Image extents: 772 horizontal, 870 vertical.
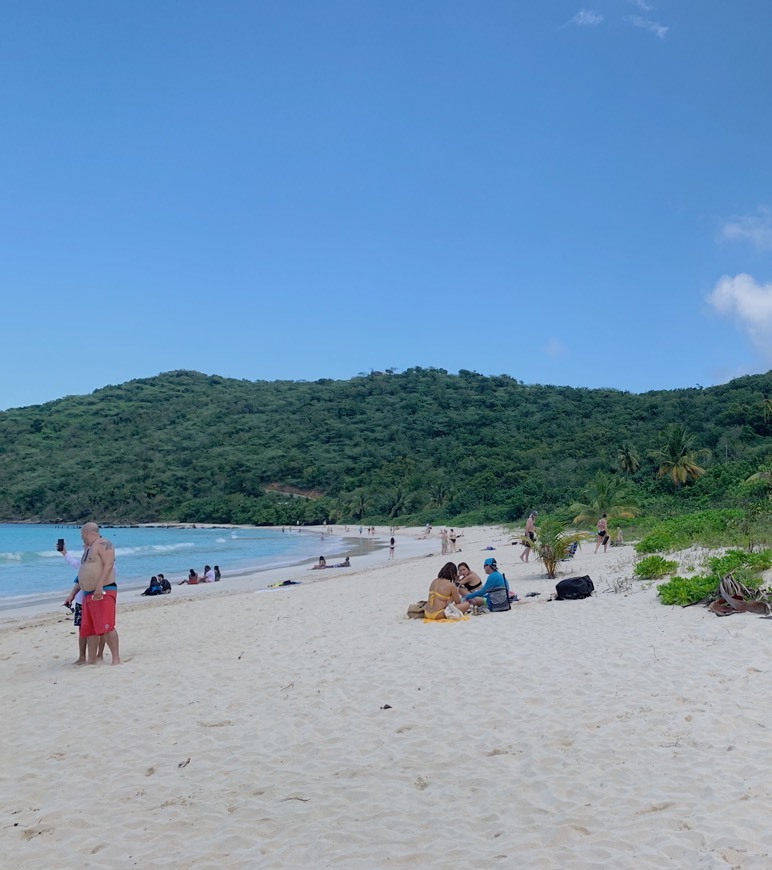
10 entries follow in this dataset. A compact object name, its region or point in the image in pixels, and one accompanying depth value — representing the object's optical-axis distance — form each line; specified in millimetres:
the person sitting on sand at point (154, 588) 17922
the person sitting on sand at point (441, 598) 9430
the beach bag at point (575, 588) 10344
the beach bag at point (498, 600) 9844
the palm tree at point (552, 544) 13297
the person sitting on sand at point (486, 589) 10016
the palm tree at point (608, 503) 28266
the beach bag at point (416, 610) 9830
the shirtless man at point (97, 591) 7707
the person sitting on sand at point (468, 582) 11016
